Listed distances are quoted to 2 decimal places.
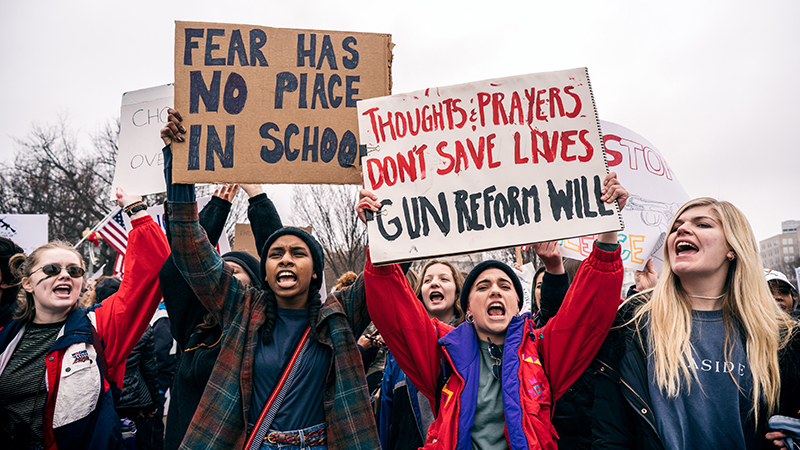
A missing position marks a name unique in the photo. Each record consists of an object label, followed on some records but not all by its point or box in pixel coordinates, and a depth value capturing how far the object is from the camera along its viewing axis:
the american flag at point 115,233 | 5.89
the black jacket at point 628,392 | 2.23
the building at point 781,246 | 111.81
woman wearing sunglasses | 2.83
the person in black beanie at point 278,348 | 2.43
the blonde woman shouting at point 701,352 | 2.22
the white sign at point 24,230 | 5.72
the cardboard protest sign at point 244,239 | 5.95
